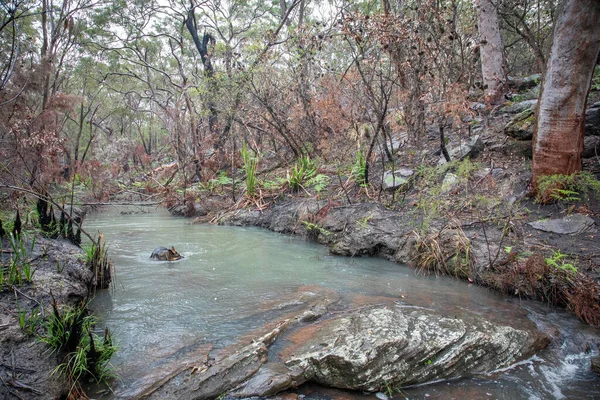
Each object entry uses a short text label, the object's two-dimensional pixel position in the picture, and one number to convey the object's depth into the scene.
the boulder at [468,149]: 7.16
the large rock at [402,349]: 2.61
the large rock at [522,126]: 6.39
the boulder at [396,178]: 7.35
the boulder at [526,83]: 9.04
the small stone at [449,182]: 6.48
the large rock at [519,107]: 7.12
